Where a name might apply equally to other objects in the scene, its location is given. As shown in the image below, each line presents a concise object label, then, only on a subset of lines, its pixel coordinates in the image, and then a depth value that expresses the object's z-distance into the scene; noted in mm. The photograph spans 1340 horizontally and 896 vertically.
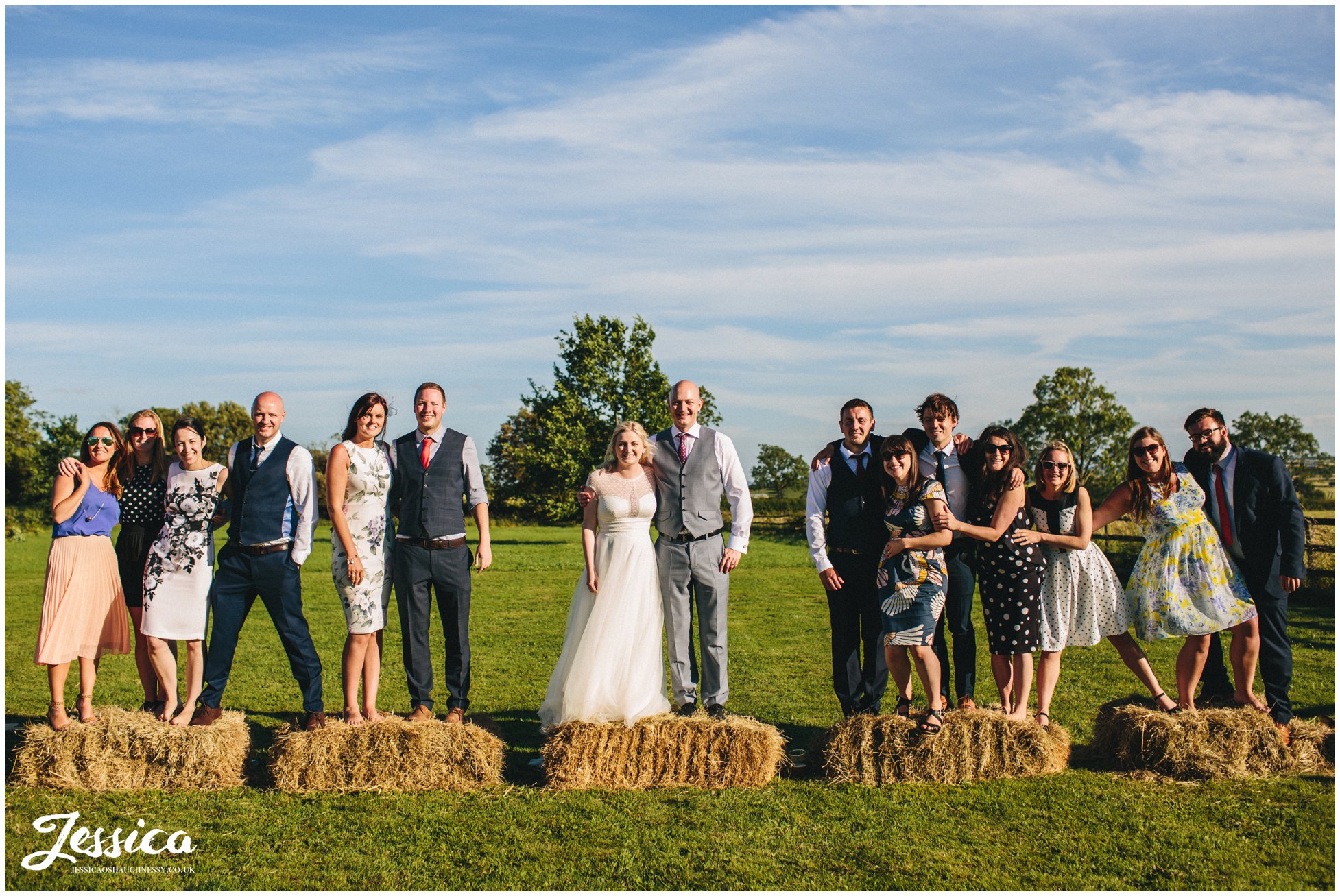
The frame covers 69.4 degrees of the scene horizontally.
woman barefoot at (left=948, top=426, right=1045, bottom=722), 6398
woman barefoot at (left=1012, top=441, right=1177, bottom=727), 6535
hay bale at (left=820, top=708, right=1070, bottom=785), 6020
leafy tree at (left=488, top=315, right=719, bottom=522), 39188
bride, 6414
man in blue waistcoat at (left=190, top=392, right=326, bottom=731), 6414
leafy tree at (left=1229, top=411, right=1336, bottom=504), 43594
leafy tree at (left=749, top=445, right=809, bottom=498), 71750
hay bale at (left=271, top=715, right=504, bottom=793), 5957
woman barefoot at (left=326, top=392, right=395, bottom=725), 6328
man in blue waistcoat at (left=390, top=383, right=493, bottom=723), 6555
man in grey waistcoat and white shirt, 6668
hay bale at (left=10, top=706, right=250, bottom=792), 5957
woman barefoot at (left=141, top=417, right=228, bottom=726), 6410
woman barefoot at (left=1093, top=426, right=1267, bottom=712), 6531
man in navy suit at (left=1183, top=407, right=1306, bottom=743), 6590
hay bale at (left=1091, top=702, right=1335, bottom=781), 6098
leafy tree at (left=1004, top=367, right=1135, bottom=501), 40531
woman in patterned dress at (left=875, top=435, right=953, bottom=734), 6152
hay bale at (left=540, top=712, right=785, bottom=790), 6000
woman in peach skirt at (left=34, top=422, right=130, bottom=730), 6340
